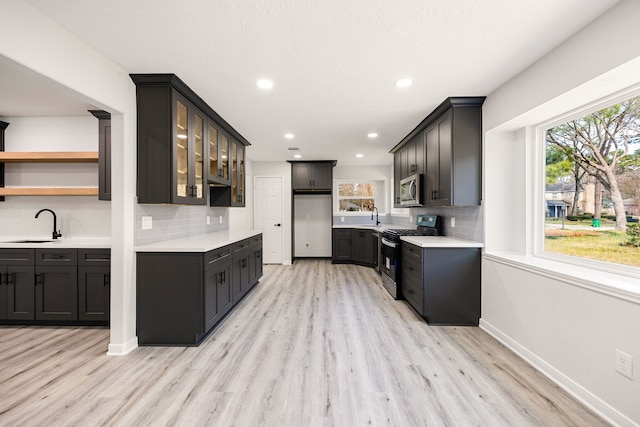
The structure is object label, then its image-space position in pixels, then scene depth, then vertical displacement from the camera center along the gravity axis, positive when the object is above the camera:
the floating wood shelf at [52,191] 3.08 +0.26
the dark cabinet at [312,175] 6.30 +0.89
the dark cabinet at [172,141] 2.49 +0.72
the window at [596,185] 1.85 +0.21
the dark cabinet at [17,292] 2.80 -0.82
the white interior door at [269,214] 6.30 -0.02
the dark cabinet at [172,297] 2.48 -0.77
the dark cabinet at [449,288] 2.97 -0.84
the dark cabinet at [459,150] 2.96 +0.70
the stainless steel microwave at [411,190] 3.77 +0.34
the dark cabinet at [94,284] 2.80 -0.74
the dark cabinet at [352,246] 6.11 -0.77
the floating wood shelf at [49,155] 3.04 +0.66
